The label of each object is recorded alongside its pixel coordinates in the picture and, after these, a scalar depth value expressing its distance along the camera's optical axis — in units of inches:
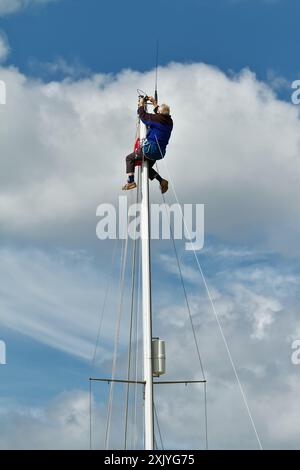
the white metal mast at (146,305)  901.2
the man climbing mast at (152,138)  1008.2
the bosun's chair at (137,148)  1022.4
